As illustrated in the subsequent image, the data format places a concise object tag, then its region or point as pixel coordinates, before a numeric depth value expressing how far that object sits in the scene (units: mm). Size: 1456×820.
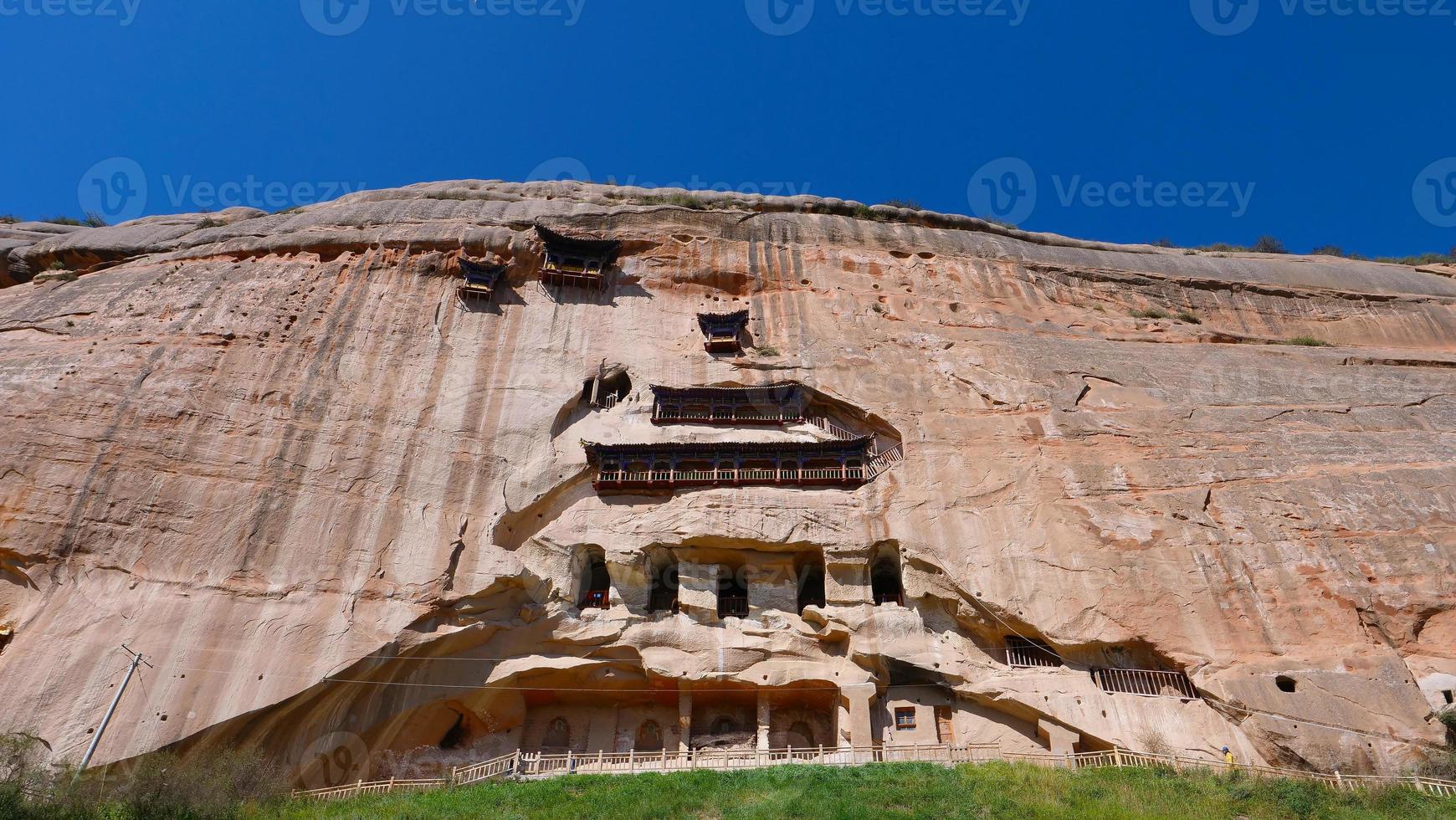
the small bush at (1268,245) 37772
